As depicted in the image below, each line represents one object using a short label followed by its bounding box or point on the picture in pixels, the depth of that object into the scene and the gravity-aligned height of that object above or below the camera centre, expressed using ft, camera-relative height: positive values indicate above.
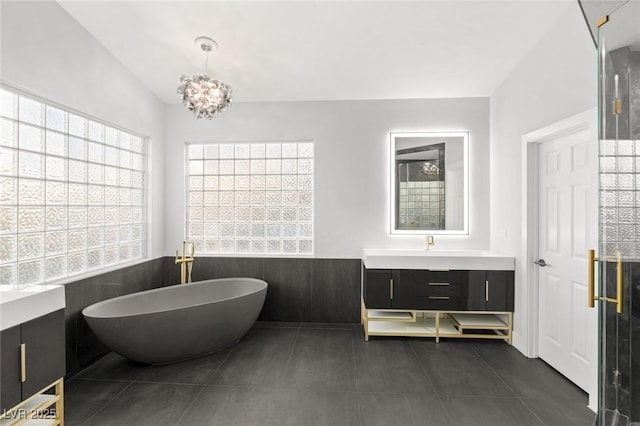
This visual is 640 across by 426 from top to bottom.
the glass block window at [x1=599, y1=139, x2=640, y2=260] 3.77 +0.22
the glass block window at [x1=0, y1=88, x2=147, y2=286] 6.91 +0.58
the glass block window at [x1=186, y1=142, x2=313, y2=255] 12.56 +0.59
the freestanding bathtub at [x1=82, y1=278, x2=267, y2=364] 7.73 -3.14
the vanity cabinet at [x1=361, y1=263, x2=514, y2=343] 10.02 -2.83
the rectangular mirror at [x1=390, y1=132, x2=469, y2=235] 11.98 +1.33
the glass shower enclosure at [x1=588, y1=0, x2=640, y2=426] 3.77 -0.02
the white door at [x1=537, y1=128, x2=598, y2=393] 7.02 -0.94
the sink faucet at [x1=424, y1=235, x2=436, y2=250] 11.76 -1.07
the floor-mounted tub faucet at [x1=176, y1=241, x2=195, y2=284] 11.44 -1.83
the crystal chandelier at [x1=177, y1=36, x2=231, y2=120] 8.22 +3.36
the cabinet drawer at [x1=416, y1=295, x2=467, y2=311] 10.13 -3.02
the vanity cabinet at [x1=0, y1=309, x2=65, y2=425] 4.82 -2.72
